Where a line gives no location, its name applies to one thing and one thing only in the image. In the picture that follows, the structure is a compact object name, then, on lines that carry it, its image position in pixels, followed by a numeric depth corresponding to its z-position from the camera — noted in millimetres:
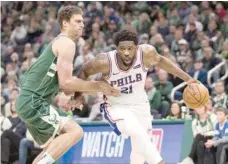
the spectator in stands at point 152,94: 14320
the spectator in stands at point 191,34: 16709
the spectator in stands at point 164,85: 14727
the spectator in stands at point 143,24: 17938
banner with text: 13023
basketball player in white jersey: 8609
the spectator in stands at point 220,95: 13638
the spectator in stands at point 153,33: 16766
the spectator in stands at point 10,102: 14614
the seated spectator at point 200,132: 12141
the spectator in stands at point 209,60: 15344
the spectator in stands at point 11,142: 13531
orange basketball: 9109
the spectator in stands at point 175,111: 13289
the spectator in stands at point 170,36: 16938
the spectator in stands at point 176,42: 16344
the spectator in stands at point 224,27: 16500
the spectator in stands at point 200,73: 14938
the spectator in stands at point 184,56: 15375
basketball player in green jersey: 7637
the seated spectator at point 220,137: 11766
